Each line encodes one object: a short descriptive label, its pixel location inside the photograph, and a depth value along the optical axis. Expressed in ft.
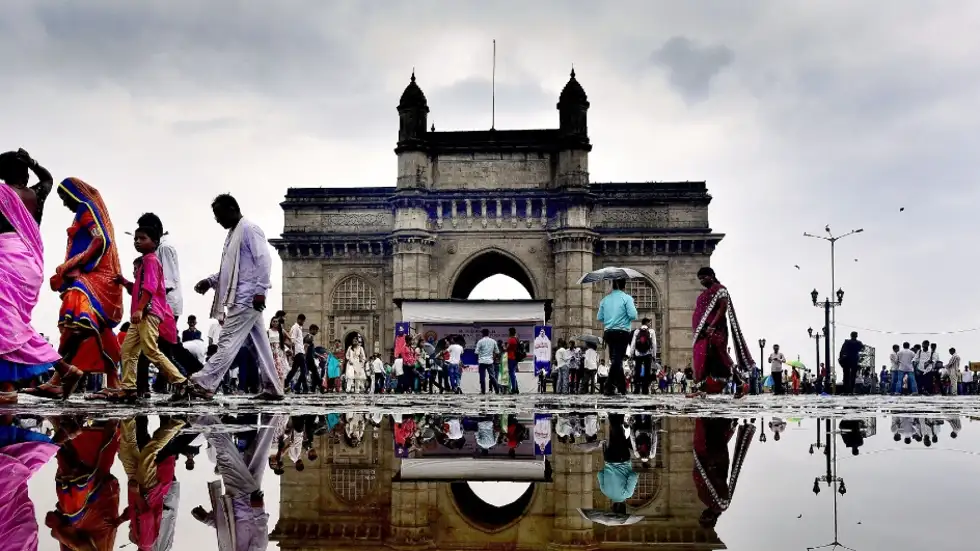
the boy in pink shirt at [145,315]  29.58
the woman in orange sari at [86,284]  28.40
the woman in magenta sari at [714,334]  40.16
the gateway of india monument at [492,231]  130.41
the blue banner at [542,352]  80.18
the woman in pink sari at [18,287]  23.86
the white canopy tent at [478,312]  91.56
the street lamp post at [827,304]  127.24
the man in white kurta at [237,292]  29.58
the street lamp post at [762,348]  150.92
